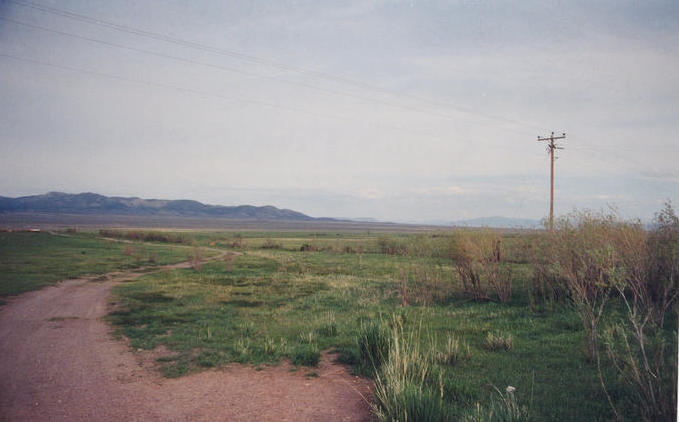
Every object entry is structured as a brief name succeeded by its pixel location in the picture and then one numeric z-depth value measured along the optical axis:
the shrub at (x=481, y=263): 13.81
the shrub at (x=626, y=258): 7.13
